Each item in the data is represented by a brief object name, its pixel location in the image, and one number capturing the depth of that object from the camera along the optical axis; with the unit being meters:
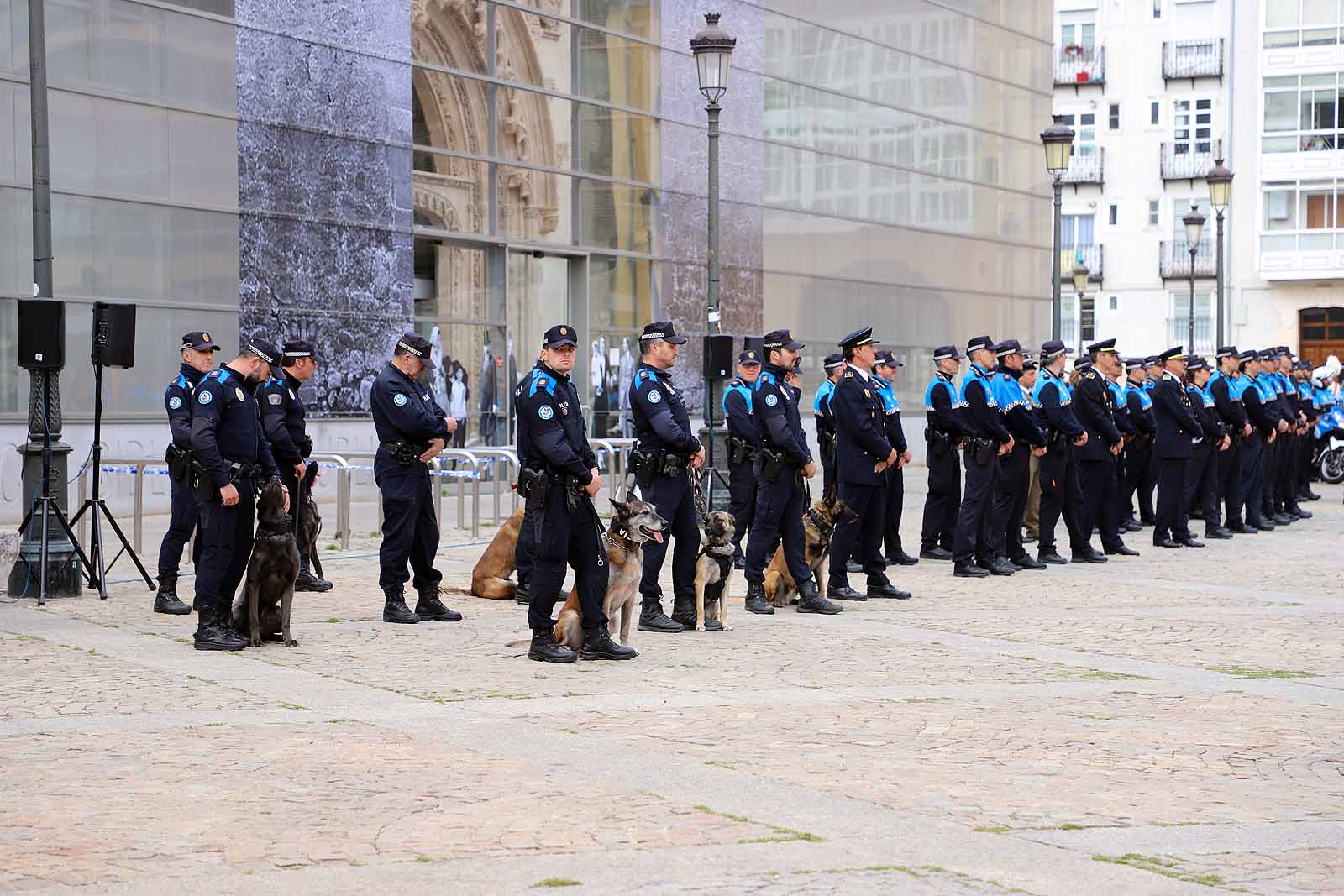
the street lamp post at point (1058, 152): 24.94
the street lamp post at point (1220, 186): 32.69
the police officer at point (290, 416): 13.32
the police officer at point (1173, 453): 18.77
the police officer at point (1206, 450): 19.69
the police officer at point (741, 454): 14.10
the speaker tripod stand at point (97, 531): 13.66
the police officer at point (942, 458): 16.48
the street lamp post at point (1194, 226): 38.09
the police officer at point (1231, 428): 20.17
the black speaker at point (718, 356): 20.23
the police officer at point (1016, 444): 15.98
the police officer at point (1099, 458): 17.33
